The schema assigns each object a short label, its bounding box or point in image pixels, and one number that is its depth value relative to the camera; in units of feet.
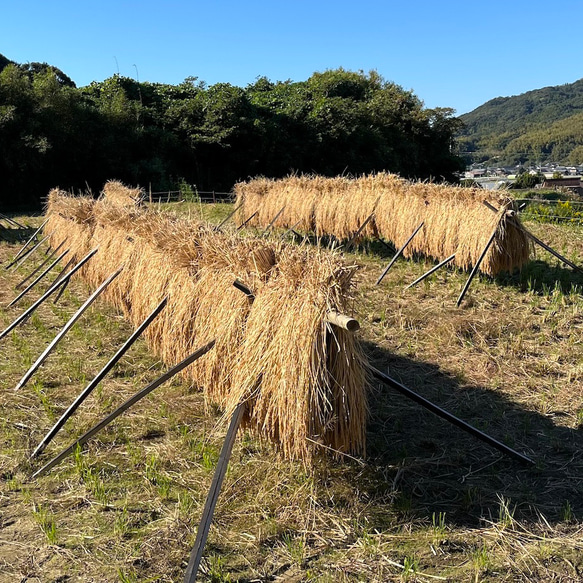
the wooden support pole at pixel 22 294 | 28.02
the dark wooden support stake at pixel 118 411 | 13.03
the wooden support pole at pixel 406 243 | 30.89
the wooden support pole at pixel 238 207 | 50.06
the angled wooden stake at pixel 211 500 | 8.94
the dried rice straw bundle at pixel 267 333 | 11.19
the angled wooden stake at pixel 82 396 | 14.06
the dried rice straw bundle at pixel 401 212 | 28.73
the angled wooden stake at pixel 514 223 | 28.02
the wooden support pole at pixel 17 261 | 37.21
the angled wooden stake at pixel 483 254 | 26.40
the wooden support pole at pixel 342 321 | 10.17
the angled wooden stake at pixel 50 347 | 17.79
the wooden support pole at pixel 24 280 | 31.76
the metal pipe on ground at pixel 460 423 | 12.68
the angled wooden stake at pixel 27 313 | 22.58
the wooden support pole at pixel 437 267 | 28.50
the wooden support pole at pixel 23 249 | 37.70
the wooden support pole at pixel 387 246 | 39.22
